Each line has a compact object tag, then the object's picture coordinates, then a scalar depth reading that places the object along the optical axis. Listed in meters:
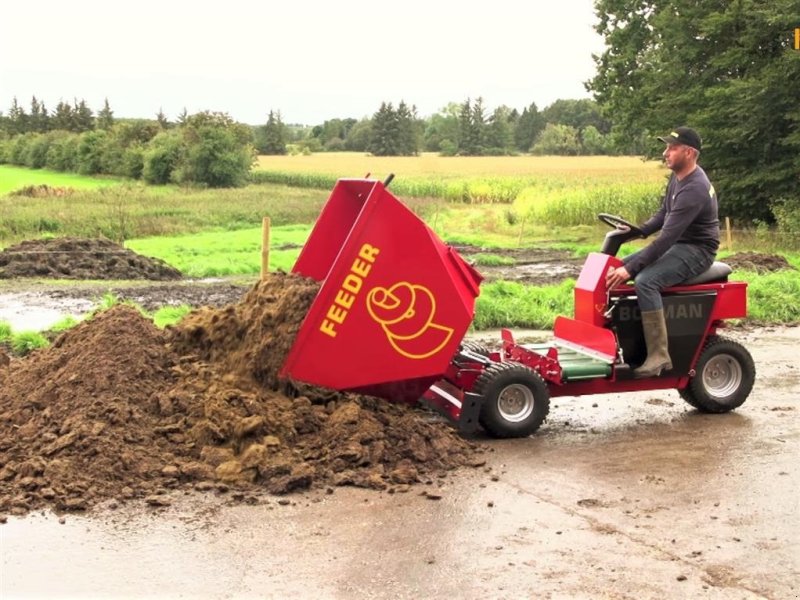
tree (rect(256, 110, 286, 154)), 109.50
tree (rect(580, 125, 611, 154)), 99.94
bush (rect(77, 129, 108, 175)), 79.81
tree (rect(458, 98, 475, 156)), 110.69
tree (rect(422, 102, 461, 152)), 114.00
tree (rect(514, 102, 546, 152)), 117.88
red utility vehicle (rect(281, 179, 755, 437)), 6.73
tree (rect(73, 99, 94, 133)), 99.06
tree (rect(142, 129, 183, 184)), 69.50
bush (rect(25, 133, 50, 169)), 88.75
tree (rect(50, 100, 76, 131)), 99.44
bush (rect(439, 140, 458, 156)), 110.56
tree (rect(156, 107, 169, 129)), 85.56
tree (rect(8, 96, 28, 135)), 107.00
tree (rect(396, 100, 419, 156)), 103.03
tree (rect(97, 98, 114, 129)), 94.39
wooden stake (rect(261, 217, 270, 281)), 12.00
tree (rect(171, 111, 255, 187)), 66.88
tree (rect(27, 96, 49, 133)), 105.79
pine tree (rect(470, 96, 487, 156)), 110.38
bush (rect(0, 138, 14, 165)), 95.31
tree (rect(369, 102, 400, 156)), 102.56
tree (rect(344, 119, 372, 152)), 110.88
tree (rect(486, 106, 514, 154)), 112.56
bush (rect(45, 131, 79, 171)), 83.31
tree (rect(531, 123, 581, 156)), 102.19
